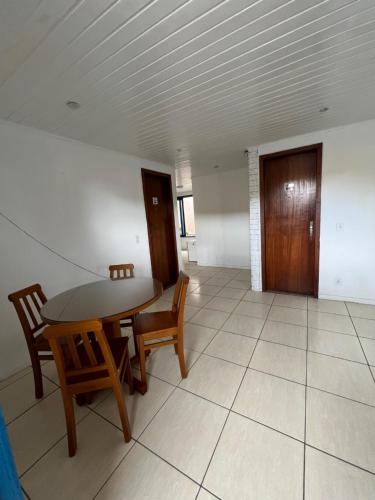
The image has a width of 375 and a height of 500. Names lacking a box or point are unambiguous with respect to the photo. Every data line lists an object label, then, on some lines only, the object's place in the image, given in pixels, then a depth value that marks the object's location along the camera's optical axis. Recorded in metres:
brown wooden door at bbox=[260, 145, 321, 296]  3.04
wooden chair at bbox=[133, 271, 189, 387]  1.65
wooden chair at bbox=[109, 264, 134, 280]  2.51
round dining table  1.38
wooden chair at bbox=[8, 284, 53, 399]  1.62
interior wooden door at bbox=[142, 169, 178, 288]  3.74
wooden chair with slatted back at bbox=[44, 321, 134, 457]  1.10
